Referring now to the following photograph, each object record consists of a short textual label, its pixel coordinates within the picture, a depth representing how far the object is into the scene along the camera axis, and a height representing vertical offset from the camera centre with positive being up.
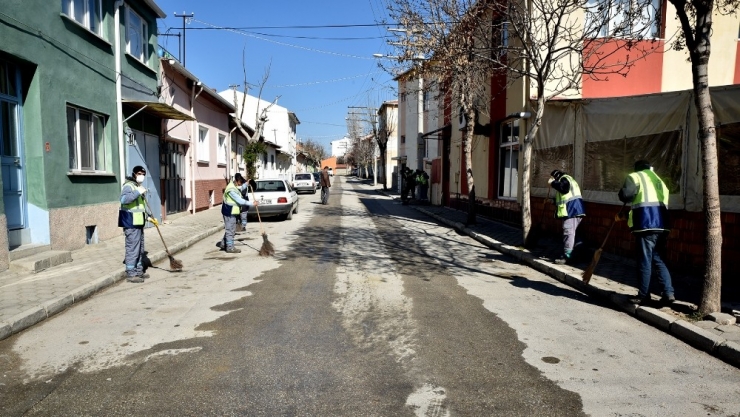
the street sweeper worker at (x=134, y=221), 7.12 -0.58
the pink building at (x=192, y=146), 15.45 +1.31
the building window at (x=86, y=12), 9.66 +3.51
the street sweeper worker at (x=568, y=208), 8.36 -0.48
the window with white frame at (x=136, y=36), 12.46 +3.88
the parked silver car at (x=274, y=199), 15.90 -0.58
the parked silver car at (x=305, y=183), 35.22 -0.15
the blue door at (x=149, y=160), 12.50 +0.56
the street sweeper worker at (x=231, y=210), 9.98 -0.59
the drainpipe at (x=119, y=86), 11.38 +2.24
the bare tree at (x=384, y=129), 41.50 +4.57
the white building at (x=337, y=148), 141.62 +9.87
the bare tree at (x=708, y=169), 5.24 +0.11
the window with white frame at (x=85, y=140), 9.79 +0.89
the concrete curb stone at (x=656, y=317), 5.23 -1.52
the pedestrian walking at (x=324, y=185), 23.30 -0.20
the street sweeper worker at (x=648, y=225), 5.66 -0.52
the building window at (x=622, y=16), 9.29 +3.54
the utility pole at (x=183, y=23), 23.73 +7.83
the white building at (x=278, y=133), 41.00 +5.28
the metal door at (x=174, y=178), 15.29 +0.11
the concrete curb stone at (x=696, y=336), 4.58 -1.52
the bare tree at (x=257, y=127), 26.00 +2.92
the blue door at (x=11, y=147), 7.88 +0.57
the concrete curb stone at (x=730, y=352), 4.30 -1.54
